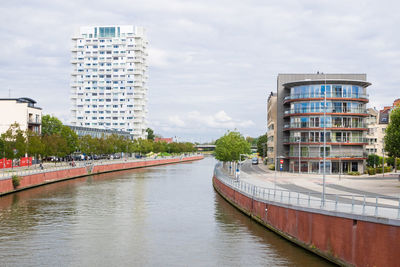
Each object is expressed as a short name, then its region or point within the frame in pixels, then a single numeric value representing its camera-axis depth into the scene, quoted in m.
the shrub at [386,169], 90.79
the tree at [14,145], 78.69
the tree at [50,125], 126.38
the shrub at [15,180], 63.84
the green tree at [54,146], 98.56
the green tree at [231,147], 93.81
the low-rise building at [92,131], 158.38
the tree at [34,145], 87.12
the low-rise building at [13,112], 111.19
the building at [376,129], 126.06
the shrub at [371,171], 85.68
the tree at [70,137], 120.00
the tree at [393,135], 60.61
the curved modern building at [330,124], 85.50
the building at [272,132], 113.22
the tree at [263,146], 179.36
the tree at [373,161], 102.06
